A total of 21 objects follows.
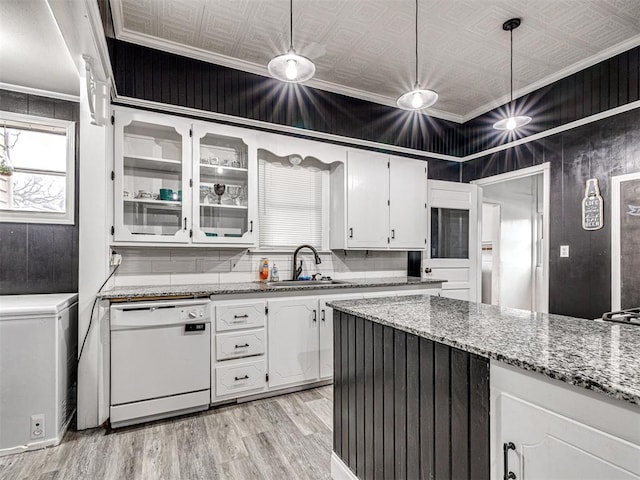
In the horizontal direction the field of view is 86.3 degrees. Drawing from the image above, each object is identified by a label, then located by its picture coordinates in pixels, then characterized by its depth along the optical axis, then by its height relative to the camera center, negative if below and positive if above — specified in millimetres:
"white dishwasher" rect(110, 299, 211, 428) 2295 -833
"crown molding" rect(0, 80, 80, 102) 2605 +1170
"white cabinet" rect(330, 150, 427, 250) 3521 +416
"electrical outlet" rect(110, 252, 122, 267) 2671 -144
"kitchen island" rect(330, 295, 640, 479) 801 -466
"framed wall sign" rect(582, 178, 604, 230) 2990 +306
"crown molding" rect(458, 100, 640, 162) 2855 +1104
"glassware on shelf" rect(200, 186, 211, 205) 2918 +397
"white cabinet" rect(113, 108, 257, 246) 2676 +507
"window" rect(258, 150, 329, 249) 3435 +415
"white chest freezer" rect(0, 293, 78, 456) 2039 -826
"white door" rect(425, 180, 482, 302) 4062 +41
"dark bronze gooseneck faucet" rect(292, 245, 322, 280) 3438 -200
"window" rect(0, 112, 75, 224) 2611 +565
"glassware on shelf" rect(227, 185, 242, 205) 3074 +441
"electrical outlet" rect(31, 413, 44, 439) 2076 -1129
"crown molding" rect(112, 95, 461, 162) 2816 +1117
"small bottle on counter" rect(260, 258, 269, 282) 3299 -290
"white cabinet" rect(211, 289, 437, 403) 2604 -839
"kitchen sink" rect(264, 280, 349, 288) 3116 -404
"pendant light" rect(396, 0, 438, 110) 2195 +927
